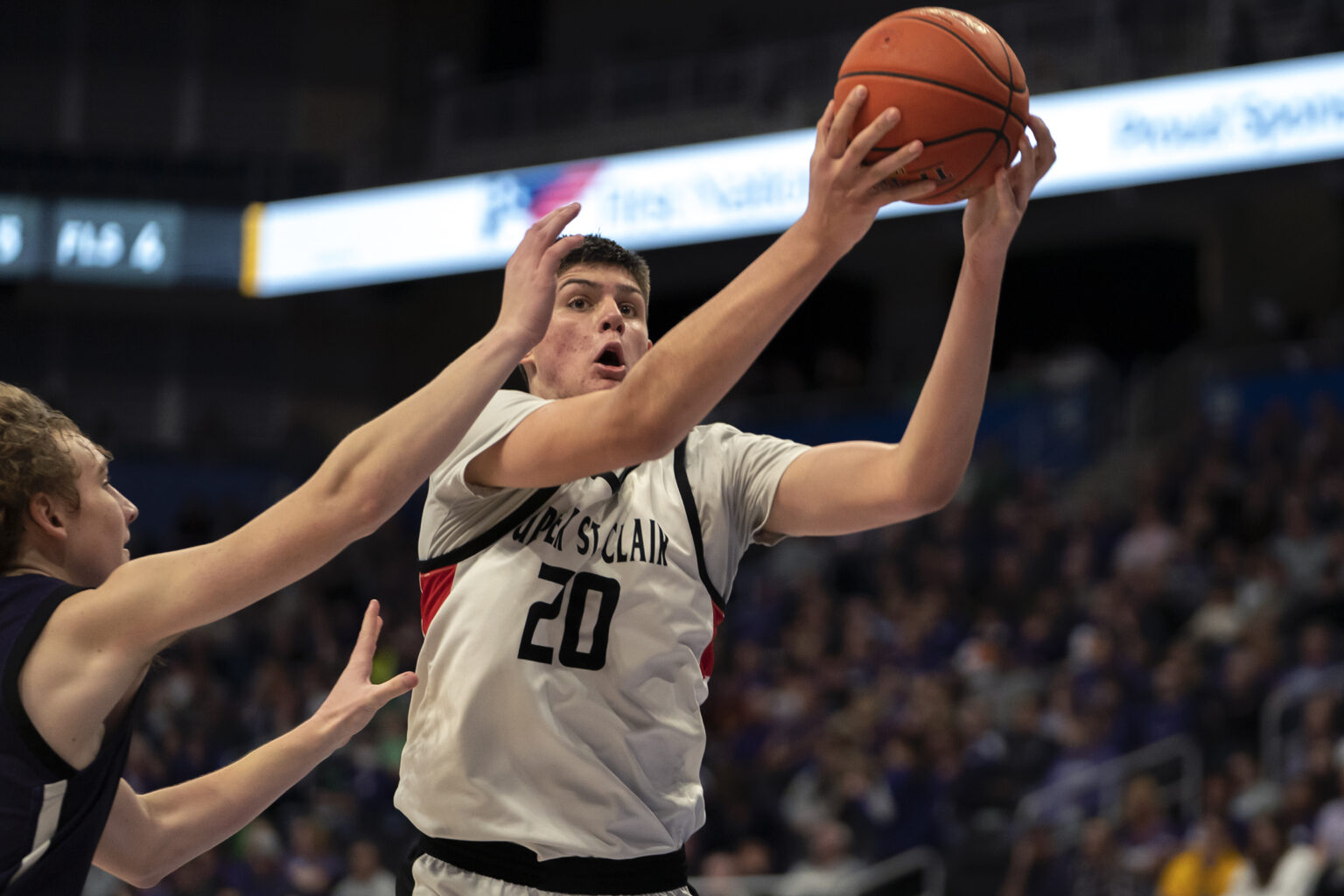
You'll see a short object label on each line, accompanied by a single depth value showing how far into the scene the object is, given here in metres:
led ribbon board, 14.73
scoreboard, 21.33
